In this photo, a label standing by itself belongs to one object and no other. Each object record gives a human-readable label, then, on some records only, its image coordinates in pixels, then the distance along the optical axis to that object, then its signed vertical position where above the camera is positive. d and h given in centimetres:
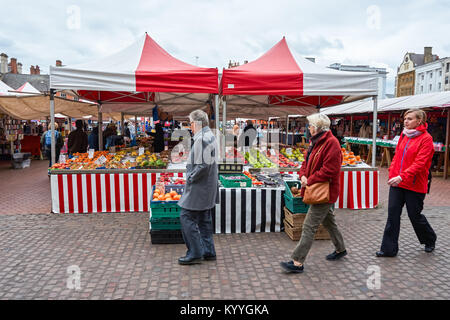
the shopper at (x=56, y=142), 1163 -27
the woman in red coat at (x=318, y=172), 368 -41
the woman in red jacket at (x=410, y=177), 402 -51
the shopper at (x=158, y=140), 950 -15
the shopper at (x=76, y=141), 918 -17
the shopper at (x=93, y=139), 1090 -14
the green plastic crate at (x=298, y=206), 494 -105
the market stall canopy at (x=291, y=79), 620 +105
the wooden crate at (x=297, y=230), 498 -142
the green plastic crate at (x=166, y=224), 479 -127
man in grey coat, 384 -63
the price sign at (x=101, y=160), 671 -51
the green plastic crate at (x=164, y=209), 473 -104
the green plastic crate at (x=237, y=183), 539 -77
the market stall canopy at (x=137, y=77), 608 +105
